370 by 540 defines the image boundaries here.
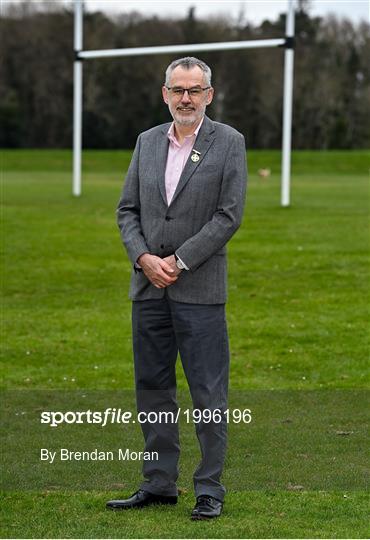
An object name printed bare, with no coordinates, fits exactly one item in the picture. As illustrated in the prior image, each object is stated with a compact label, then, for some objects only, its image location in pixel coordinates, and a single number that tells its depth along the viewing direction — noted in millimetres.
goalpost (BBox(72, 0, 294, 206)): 24562
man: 6613
